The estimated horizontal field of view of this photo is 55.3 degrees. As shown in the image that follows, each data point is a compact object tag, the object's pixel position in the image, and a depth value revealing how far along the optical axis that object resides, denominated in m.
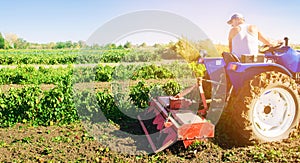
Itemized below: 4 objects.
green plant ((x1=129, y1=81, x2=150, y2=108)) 6.76
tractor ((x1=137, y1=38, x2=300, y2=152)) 4.20
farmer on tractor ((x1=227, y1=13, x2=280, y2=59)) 4.54
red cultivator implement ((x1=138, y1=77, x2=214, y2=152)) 3.95
